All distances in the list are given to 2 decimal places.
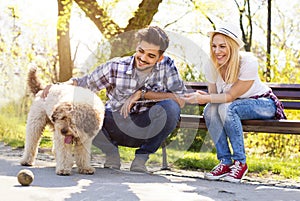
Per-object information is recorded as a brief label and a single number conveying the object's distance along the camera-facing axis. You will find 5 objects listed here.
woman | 4.24
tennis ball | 3.55
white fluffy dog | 4.00
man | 4.48
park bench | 4.34
